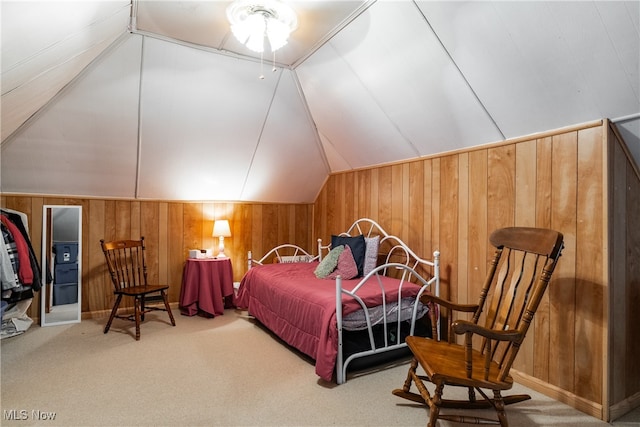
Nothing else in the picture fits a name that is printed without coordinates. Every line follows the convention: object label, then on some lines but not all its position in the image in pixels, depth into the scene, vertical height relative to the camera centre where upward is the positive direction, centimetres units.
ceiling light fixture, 212 +121
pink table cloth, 389 -85
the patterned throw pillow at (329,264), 330 -49
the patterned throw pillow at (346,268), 328 -52
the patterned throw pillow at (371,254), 342 -40
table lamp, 423 -23
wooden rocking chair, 167 -65
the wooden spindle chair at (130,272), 337 -66
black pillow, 342 -34
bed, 243 -71
